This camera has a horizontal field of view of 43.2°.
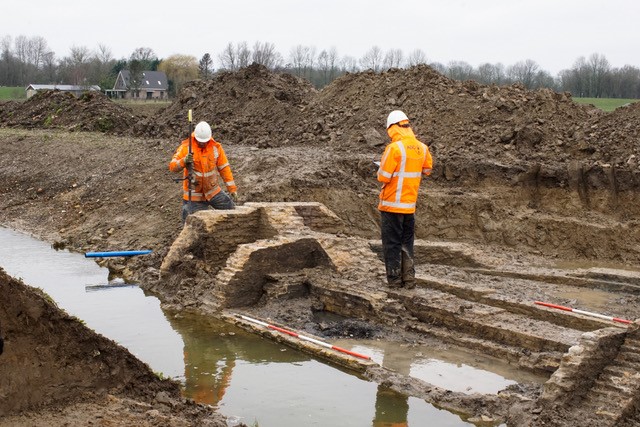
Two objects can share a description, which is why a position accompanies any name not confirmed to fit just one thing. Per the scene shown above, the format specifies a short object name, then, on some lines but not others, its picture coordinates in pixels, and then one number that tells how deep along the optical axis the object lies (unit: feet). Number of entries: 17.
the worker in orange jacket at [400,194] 31.58
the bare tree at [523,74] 186.97
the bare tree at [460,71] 170.50
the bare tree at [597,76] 164.41
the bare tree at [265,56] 176.14
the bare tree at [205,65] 145.18
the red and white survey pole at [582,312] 28.37
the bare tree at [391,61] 188.14
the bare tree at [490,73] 184.57
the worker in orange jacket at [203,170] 39.81
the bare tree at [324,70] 185.42
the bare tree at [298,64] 195.76
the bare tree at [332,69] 192.65
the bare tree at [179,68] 191.17
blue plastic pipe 41.86
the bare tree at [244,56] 170.81
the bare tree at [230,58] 168.03
